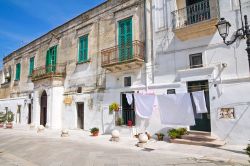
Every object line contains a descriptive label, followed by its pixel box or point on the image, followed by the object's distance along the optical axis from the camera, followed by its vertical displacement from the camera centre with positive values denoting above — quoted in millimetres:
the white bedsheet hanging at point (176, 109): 9242 -329
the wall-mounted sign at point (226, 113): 9289 -526
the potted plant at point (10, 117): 21266 -1262
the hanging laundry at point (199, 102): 8945 -29
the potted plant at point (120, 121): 13055 -1114
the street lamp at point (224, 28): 6496 +2209
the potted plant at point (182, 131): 10266 -1389
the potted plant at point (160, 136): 10852 -1703
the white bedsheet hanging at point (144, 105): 10625 -144
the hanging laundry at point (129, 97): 11687 +287
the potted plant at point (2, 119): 21406 -1453
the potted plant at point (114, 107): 13094 -265
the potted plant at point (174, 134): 10191 -1515
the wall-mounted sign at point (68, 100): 16912 +252
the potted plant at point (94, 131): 13163 -1707
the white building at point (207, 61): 9195 +1938
